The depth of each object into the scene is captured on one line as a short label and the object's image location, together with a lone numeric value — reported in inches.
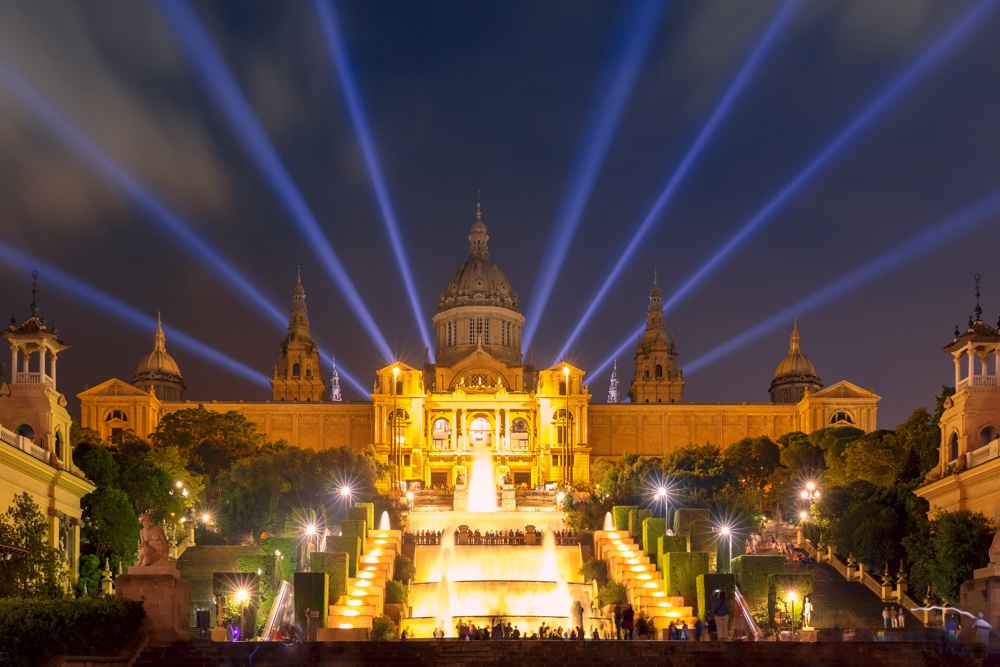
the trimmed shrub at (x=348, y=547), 3041.3
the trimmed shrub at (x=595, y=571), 3152.1
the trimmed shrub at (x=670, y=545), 2952.8
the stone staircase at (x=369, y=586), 2694.4
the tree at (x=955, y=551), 2628.0
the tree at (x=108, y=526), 2972.4
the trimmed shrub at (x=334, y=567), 2817.4
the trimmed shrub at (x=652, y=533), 3142.0
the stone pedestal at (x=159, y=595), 1987.0
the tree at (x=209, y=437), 4664.6
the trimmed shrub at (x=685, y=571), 2819.9
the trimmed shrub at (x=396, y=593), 2952.8
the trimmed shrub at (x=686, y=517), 3238.2
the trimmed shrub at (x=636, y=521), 3367.6
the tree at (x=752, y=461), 4554.6
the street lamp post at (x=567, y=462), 5625.0
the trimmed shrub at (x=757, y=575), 2751.0
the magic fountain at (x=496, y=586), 2906.0
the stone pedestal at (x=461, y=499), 4618.6
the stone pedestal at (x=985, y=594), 2031.3
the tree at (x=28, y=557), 2335.1
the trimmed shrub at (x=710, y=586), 2637.8
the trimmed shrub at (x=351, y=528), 3152.1
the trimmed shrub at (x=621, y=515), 3491.6
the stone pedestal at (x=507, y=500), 4623.5
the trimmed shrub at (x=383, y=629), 2647.6
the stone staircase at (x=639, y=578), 2738.7
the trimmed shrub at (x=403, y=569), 3127.5
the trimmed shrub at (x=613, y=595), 2945.4
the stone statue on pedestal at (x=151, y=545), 2028.8
